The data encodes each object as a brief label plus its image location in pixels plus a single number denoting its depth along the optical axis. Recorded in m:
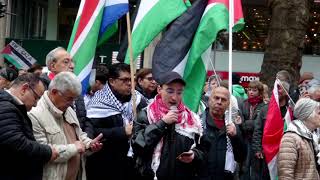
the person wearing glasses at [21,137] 7.46
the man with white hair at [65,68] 9.84
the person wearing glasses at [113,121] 10.16
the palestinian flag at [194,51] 9.93
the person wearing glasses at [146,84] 12.42
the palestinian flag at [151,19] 10.43
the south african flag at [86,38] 10.53
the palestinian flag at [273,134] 11.21
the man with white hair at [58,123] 8.16
